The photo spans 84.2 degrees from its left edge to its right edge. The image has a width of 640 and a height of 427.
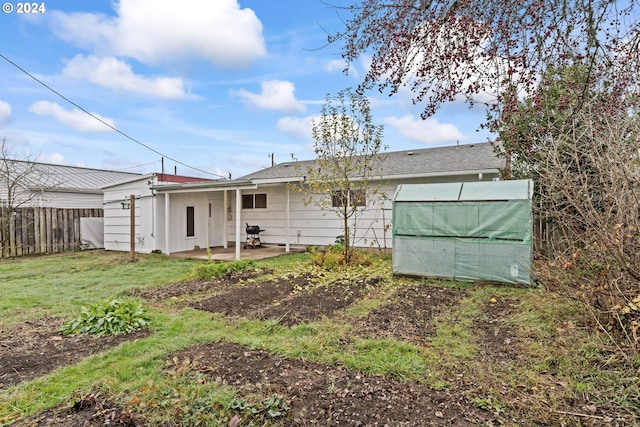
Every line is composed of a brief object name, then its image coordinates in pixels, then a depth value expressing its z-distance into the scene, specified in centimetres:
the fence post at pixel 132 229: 1017
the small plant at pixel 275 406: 241
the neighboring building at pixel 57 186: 1305
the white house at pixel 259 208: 1017
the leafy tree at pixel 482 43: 255
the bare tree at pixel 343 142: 857
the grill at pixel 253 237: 1270
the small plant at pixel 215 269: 749
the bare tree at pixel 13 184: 1113
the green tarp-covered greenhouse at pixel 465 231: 626
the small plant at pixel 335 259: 828
